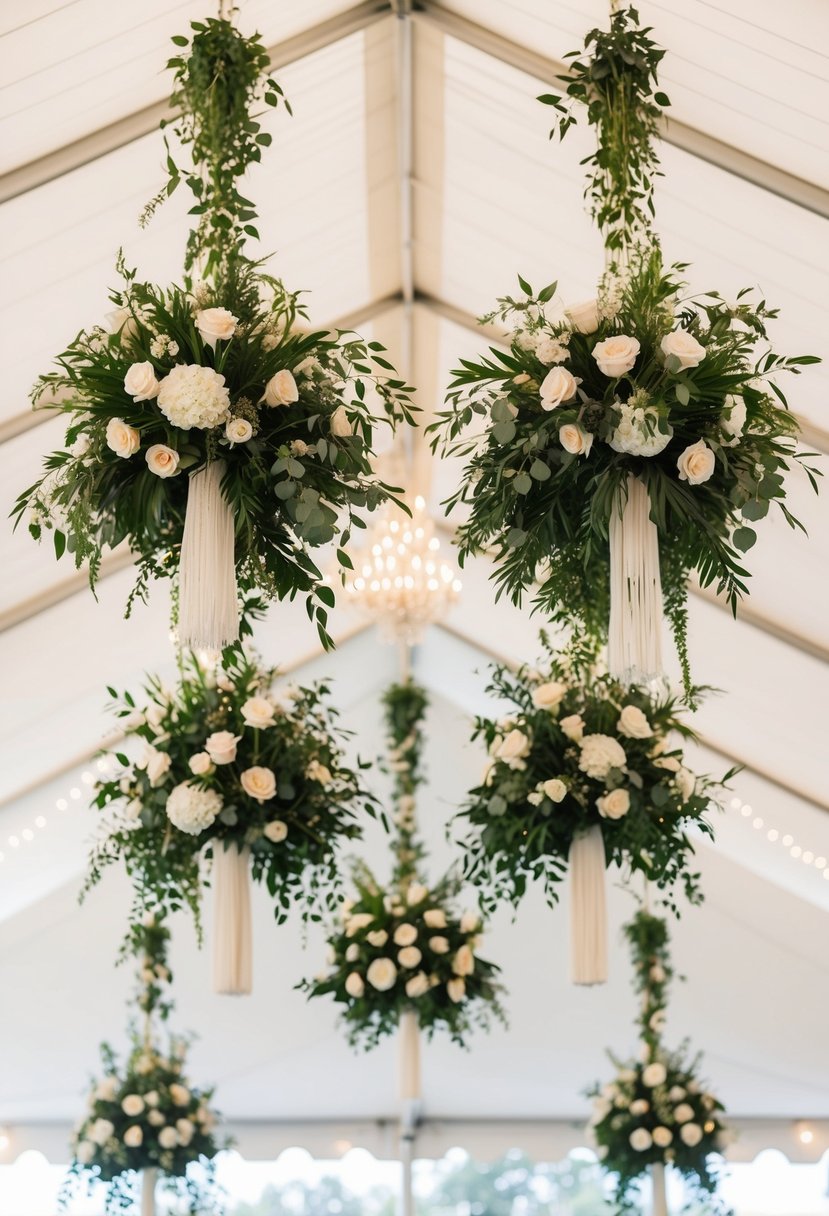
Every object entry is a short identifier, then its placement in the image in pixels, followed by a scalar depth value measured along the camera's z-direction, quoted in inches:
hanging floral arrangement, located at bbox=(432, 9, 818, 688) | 122.4
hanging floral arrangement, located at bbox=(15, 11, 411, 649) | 122.3
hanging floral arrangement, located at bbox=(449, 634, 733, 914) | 195.0
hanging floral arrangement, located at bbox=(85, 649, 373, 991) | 195.6
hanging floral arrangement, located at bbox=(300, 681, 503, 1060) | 269.4
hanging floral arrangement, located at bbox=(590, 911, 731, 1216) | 327.3
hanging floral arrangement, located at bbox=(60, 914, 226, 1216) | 311.1
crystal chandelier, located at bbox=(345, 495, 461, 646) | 319.0
